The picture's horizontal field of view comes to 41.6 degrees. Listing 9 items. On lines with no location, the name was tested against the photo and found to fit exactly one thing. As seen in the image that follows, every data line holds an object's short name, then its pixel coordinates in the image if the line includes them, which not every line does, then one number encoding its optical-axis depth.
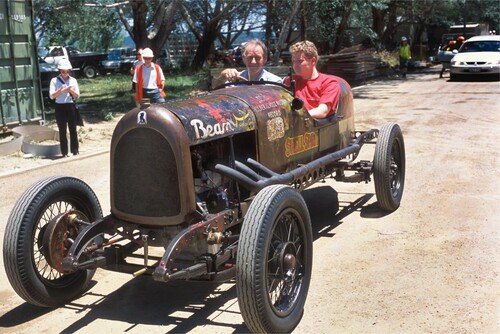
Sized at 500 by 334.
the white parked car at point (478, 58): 22.59
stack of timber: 23.02
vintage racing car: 4.05
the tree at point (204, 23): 29.39
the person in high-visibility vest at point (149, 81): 11.31
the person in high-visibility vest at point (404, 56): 26.20
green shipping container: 12.59
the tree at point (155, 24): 20.52
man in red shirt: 6.17
